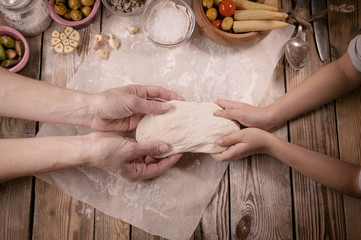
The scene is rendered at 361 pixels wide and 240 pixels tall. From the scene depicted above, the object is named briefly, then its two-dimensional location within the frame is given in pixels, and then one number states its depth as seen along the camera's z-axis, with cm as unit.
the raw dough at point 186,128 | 98
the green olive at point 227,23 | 103
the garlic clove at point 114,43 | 112
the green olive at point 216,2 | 105
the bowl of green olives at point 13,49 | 106
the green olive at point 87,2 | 108
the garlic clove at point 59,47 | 112
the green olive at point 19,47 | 108
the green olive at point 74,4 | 108
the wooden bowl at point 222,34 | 102
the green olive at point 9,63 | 105
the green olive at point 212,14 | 104
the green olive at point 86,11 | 110
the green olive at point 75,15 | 109
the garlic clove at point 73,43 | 113
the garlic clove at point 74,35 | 113
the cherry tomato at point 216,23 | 105
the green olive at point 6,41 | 106
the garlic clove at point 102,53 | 111
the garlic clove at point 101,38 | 111
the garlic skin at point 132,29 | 113
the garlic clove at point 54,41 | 112
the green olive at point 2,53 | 104
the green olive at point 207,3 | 104
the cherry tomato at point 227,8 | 102
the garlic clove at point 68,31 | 112
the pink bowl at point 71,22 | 109
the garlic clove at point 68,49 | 112
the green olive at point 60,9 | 108
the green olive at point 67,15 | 111
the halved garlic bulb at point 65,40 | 112
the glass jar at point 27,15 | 102
